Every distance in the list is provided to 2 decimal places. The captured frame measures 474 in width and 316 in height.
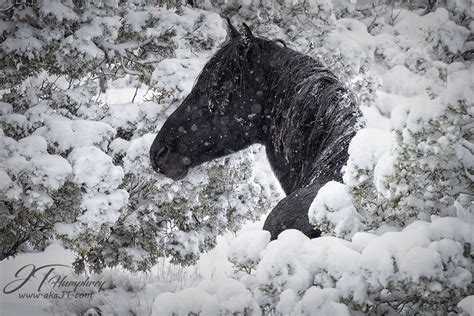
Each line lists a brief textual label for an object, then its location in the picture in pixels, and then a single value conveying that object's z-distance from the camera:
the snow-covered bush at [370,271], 6.41
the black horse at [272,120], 8.66
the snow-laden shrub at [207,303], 7.21
